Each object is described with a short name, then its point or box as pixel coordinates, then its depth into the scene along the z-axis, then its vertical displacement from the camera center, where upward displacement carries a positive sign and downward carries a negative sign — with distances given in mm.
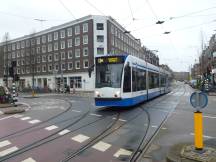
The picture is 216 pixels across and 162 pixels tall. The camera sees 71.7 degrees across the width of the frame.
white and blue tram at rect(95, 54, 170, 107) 8189 +59
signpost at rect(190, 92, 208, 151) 3518 -628
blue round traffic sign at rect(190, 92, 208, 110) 3635 -453
